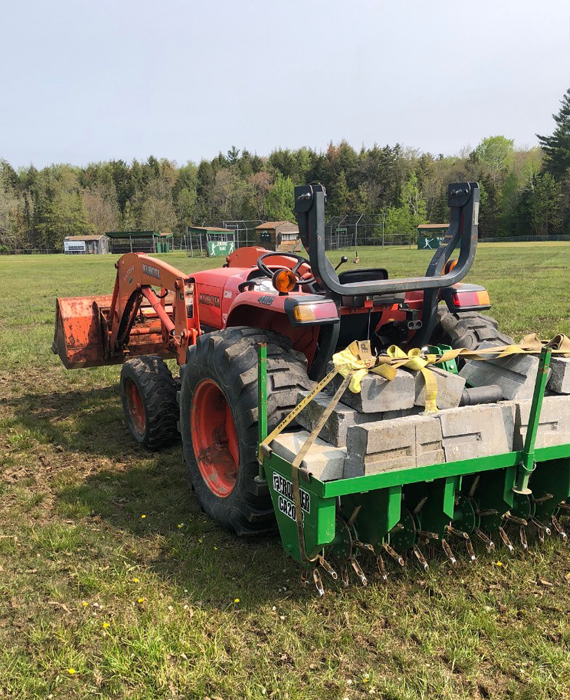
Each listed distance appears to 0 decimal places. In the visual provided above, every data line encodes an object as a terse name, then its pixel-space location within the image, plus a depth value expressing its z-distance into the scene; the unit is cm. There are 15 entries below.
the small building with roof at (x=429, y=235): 6450
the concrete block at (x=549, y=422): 326
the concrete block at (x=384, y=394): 321
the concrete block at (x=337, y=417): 323
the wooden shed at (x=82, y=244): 9311
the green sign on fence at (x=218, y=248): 5912
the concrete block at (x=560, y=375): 352
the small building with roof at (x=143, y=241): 7856
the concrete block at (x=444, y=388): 332
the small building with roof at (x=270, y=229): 5172
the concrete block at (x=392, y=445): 292
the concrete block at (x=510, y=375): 361
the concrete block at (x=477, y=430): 310
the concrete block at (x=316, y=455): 302
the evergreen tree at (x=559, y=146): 7262
